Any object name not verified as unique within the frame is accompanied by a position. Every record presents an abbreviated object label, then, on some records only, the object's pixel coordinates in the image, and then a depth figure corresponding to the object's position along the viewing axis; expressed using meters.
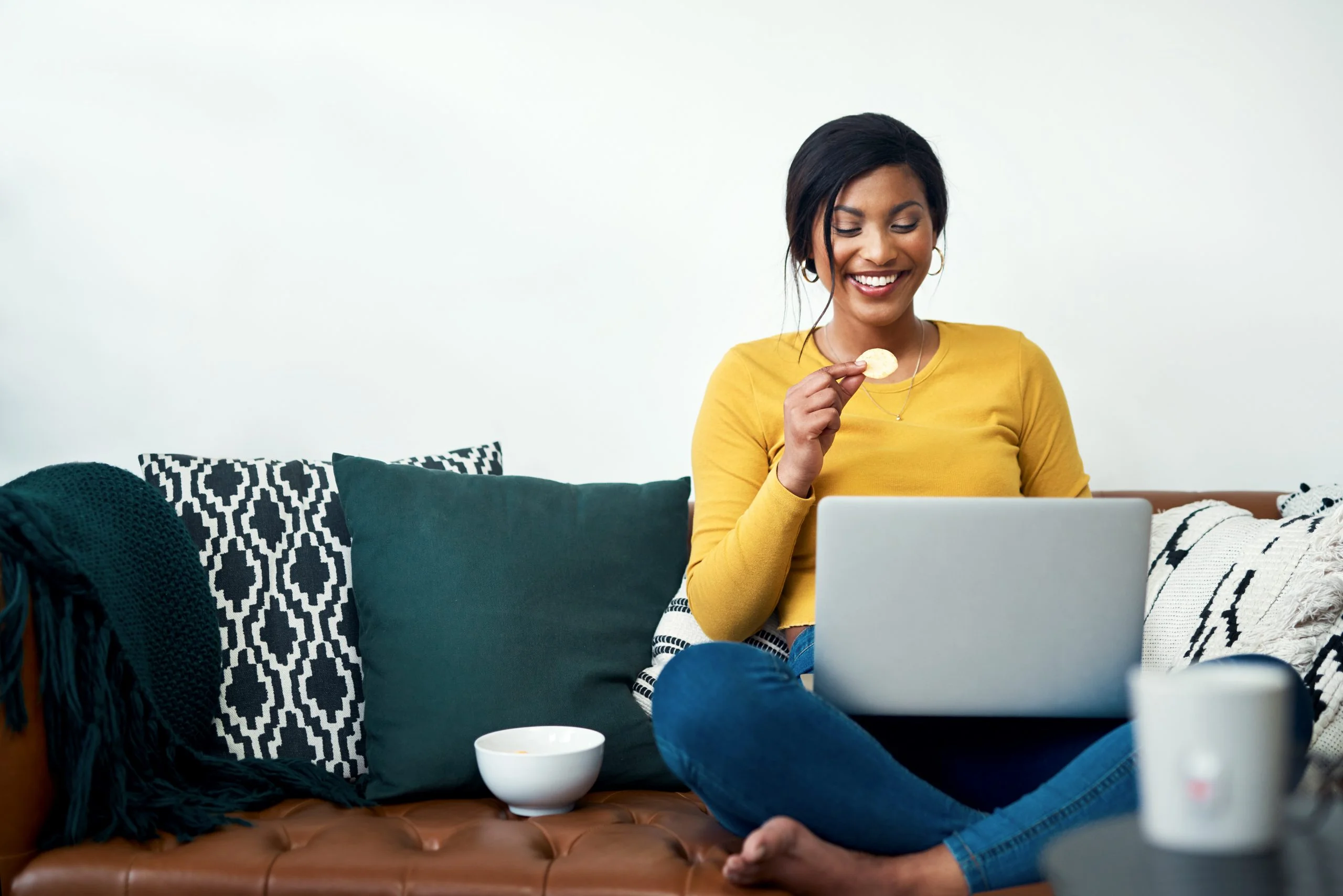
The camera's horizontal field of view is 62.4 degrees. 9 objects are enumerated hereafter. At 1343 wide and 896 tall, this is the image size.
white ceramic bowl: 1.32
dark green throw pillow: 1.46
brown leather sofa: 1.14
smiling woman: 1.07
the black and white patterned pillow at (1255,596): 1.25
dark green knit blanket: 1.24
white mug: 0.62
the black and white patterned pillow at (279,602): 1.50
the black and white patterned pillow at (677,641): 1.50
